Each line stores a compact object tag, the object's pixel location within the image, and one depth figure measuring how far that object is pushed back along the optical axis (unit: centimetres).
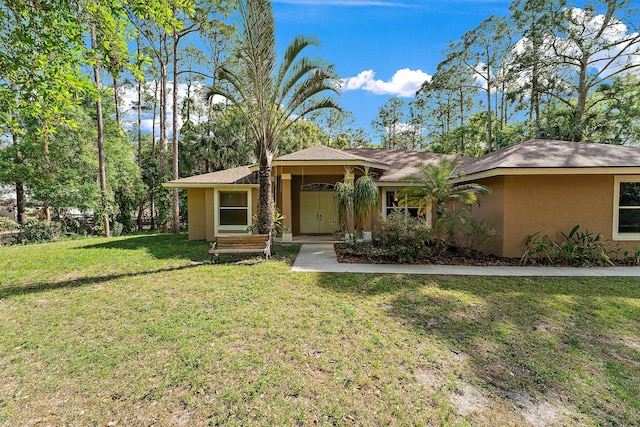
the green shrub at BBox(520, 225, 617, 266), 838
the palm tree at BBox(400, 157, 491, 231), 884
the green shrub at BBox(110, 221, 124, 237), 1983
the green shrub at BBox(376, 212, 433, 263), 850
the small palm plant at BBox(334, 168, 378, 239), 952
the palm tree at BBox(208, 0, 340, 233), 820
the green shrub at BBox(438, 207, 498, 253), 878
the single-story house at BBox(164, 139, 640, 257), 868
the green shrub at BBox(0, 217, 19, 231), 1506
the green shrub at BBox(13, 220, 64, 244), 1488
